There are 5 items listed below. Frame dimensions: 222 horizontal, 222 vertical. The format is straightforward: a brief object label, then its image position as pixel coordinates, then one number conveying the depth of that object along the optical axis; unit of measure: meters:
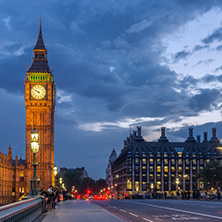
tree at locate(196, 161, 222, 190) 107.50
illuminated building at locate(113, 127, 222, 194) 159.75
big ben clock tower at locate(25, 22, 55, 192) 127.44
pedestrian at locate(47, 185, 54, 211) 28.96
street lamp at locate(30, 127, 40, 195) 27.78
